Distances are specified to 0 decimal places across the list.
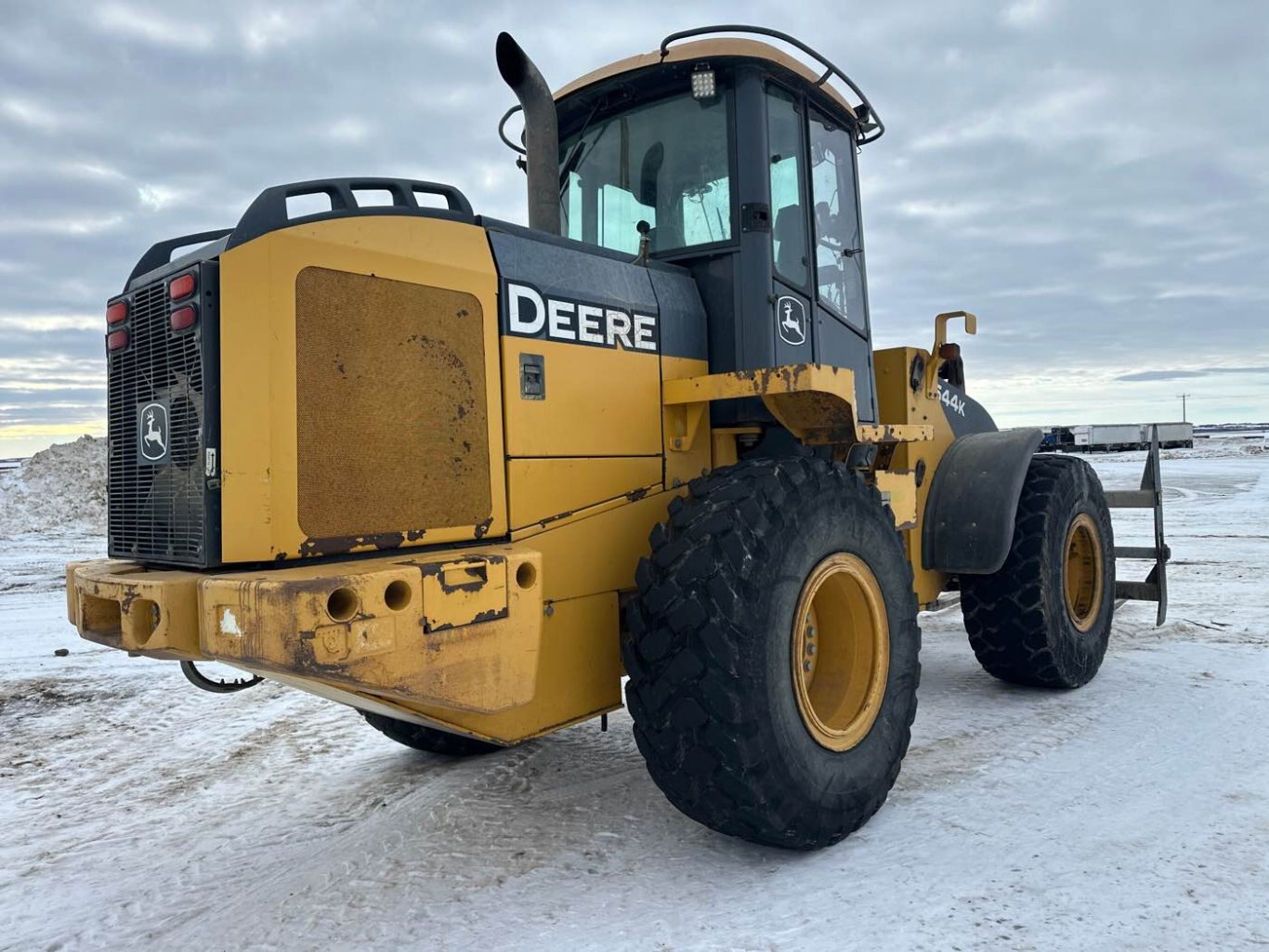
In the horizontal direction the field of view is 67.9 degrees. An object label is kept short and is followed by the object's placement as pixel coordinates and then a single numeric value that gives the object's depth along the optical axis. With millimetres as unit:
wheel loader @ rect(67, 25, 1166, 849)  2668
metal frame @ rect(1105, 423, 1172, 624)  6500
